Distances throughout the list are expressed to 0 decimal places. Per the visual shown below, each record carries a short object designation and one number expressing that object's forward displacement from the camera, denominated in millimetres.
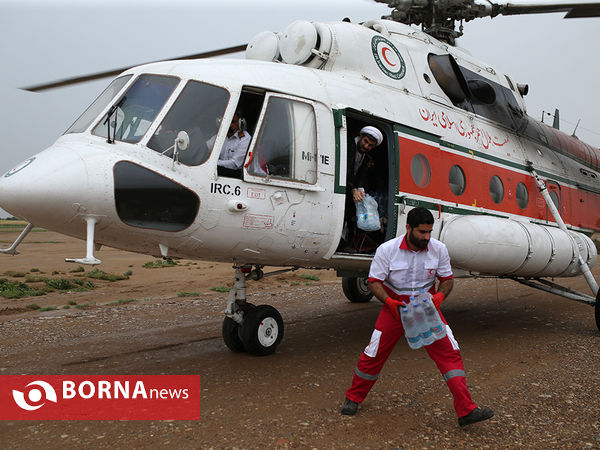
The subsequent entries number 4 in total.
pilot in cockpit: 4958
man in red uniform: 3918
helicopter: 4449
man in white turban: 5863
